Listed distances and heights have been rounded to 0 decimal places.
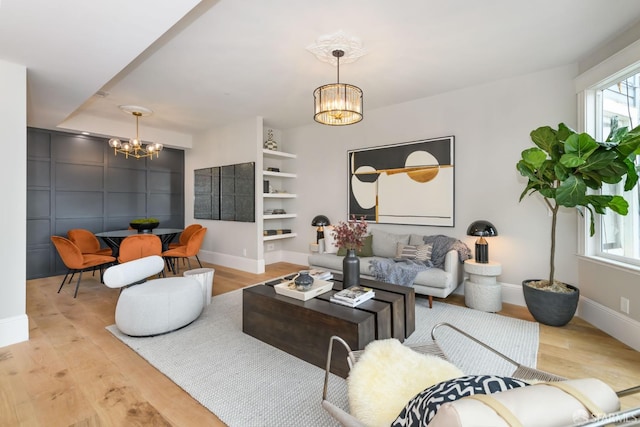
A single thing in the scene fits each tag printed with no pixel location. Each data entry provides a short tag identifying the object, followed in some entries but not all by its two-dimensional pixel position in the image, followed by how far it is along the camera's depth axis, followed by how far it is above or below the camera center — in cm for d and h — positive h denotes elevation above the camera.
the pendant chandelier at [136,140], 439 +112
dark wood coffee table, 203 -86
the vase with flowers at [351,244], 259 -30
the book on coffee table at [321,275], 290 -65
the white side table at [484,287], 322 -86
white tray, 242 -69
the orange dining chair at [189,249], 458 -63
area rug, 173 -117
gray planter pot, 272 -91
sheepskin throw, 117 -76
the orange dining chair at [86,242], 454 -51
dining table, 428 -41
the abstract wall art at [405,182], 398 +43
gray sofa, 328 -68
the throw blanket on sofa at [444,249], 360 -48
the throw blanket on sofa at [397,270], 338 -71
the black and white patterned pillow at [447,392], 76 -49
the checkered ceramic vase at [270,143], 546 +128
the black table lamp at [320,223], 496 -21
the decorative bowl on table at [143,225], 481 -24
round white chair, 256 -84
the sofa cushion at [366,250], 431 -59
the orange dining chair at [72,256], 376 -61
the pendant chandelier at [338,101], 263 +102
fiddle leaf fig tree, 235 +40
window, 253 +44
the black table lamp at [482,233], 333 -26
